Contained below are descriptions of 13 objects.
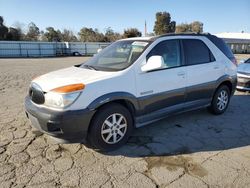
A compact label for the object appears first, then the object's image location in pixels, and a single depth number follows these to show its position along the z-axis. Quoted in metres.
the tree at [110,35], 59.19
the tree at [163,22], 67.94
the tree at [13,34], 49.09
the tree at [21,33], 53.94
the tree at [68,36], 63.00
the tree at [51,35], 59.44
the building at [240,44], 53.86
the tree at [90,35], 60.12
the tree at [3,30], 47.41
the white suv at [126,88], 3.16
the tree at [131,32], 48.06
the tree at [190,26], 74.19
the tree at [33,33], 59.45
